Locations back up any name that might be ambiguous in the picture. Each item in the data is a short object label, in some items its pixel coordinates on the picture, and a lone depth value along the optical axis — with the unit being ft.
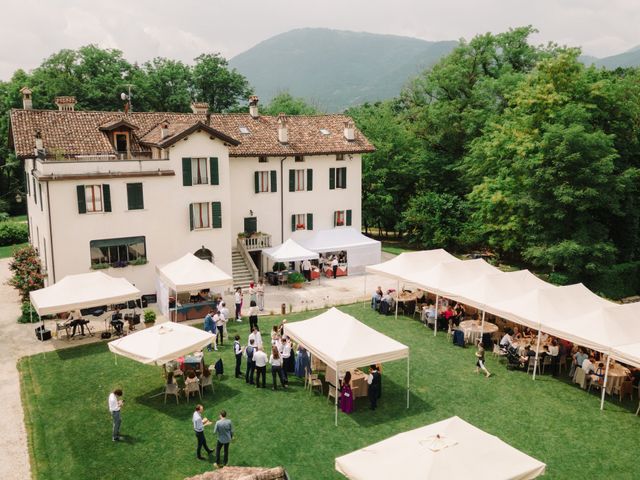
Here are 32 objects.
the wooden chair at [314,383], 56.24
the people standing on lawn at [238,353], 59.52
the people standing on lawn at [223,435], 42.70
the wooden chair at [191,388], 54.65
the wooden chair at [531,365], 62.12
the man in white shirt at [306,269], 105.98
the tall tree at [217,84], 208.44
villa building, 83.41
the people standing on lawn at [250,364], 58.18
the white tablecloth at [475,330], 70.49
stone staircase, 98.17
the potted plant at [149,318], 75.72
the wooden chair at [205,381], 56.08
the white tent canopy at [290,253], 100.27
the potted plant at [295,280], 101.50
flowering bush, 85.61
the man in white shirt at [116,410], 46.75
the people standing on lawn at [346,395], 52.26
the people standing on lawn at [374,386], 53.06
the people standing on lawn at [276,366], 57.21
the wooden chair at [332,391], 54.81
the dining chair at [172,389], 54.34
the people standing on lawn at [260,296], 85.10
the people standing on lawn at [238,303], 80.79
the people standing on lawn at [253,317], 74.69
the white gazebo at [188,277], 77.56
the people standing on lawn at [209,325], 71.20
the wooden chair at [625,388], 56.03
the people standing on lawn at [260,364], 57.21
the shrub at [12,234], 148.87
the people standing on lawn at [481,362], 61.72
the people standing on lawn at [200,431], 43.65
